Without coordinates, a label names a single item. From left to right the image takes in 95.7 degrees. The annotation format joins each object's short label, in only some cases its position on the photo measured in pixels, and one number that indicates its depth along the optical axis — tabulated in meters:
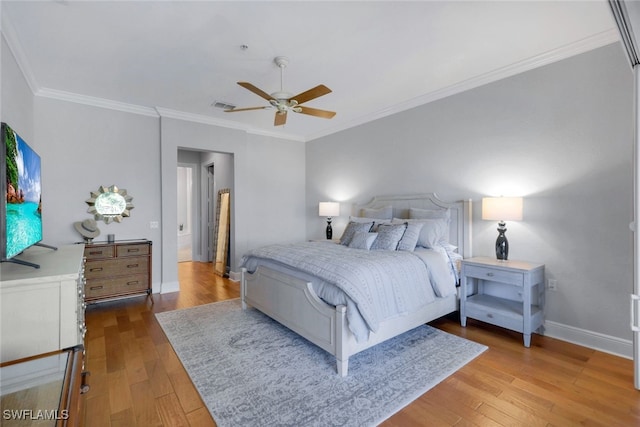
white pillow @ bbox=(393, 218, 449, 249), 3.34
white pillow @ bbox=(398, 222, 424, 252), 3.22
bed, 2.26
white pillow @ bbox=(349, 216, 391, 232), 3.82
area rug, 1.86
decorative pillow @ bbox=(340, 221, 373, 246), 3.76
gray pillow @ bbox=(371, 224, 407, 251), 3.28
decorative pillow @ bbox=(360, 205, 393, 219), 4.19
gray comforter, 2.23
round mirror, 4.02
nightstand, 2.69
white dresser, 1.46
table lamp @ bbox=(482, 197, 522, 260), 2.88
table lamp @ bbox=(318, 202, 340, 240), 5.16
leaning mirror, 5.68
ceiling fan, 2.56
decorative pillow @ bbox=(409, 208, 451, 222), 3.59
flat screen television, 1.64
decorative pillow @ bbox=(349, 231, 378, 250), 3.40
